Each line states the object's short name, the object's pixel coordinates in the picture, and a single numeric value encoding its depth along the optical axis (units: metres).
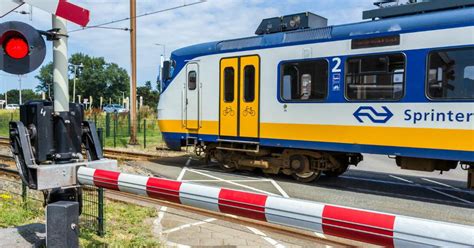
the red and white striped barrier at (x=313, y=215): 1.94
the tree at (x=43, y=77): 84.94
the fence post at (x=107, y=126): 21.84
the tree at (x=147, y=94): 96.35
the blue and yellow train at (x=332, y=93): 7.48
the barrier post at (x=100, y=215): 4.98
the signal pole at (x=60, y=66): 3.52
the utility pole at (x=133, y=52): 18.73
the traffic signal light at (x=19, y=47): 3.26
